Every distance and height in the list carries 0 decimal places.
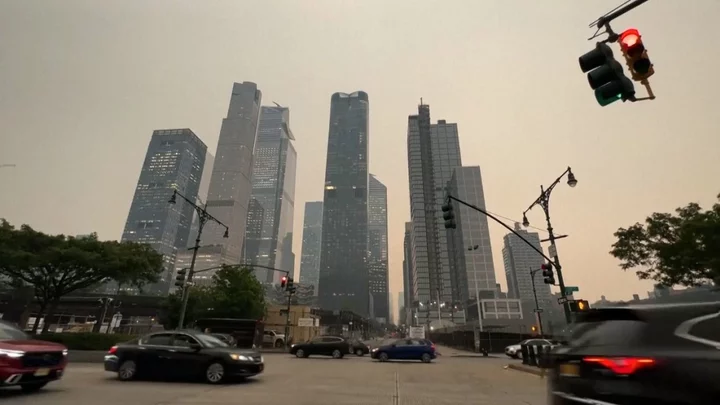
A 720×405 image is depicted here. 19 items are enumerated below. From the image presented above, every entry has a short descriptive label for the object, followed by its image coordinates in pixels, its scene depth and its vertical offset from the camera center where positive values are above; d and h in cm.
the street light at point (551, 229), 1530 +498
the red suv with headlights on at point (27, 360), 725 -58
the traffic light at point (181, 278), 2222 +333
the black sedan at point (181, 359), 1022 -70
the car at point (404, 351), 2227 -79
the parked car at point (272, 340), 3984 -50
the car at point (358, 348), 2937 -91
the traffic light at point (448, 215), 1416 +470
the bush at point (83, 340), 1973 -40
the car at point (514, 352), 2903 -101
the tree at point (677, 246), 1878 +526
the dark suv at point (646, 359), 288 -15
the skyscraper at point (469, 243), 15316 +3975
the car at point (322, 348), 2443 -80
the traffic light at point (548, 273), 1684 +303
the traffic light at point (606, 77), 563 +400
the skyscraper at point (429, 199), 15962 +6311
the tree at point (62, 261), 2464 +485
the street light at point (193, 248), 2245 +523
